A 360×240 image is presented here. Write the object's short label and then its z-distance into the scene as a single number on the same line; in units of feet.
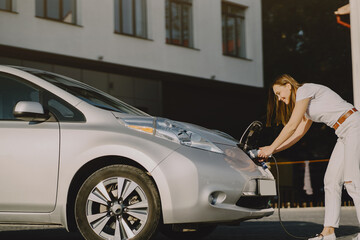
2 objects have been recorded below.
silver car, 16.72
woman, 19.10
